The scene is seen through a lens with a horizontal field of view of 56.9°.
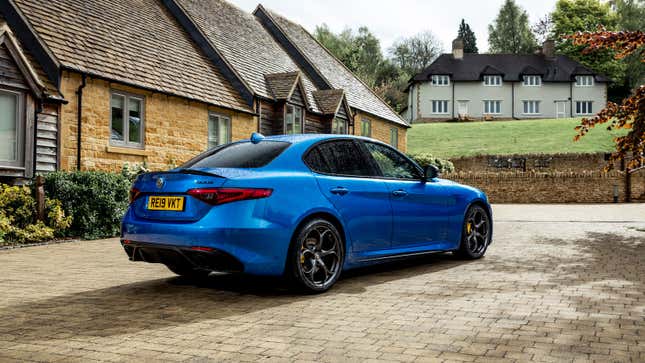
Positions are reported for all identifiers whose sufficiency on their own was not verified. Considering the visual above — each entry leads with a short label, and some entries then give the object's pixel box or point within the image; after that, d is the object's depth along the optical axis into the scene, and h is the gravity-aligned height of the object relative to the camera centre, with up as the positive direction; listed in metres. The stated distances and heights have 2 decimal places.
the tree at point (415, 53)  90.69 +21.09
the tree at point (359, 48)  66.91 +18.72
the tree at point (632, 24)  70.75 +21.08
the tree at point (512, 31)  84.56 +23.10
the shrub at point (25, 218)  10.30 -0.57
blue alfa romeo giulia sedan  5.24 -0.20
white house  64.19 +10.92
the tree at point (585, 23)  70.56 +21.68
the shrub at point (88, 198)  11.15 -0.21
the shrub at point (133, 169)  13.29 +0.45
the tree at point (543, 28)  82.62 +23.05
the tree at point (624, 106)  10.09 +1.56
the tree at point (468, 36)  90.42 +23.91
